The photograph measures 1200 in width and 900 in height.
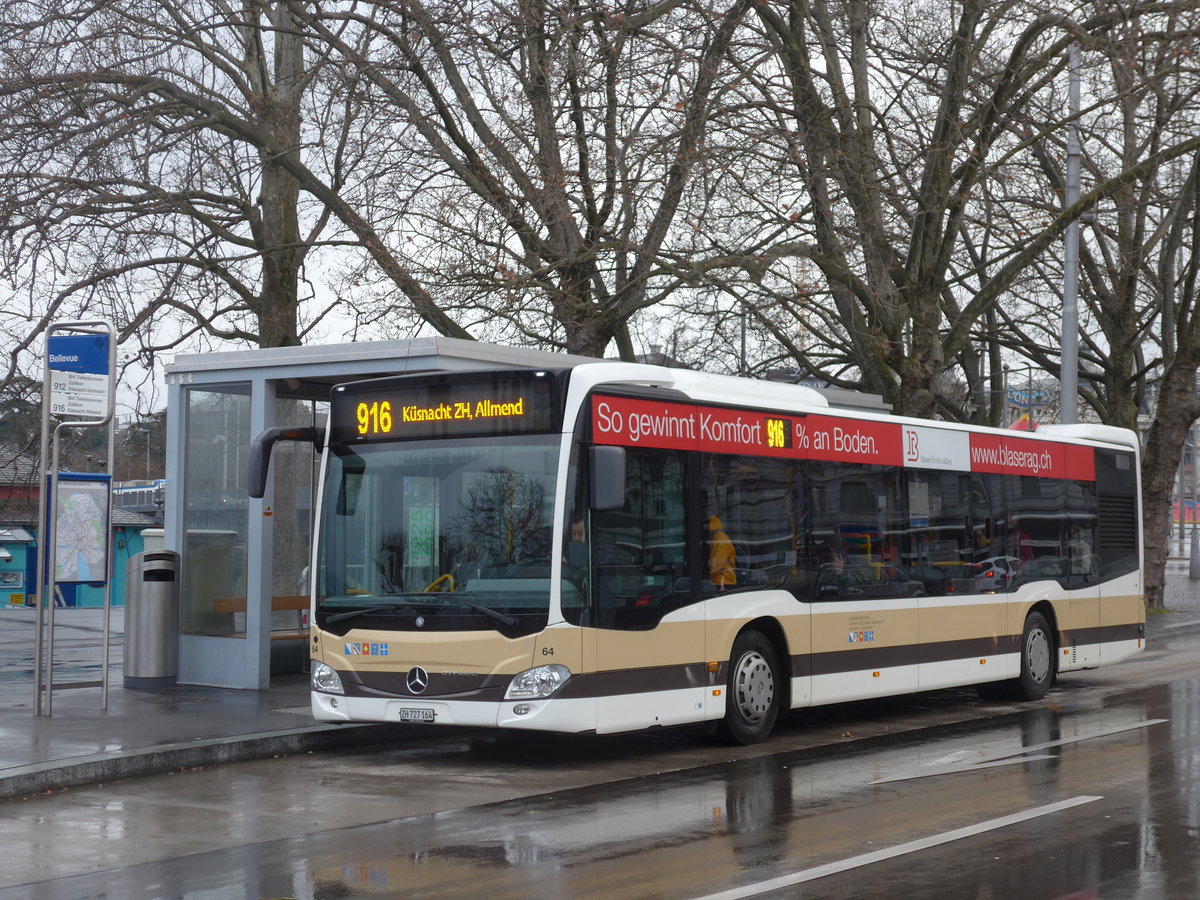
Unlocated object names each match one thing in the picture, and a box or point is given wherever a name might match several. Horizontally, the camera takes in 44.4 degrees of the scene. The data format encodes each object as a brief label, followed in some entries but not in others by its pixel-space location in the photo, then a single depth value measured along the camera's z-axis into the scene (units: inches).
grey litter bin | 589.0
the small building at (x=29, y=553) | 1631.4
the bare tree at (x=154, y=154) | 684.1
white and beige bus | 418.6
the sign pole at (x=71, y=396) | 508.7
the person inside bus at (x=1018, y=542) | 629.9
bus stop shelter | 573.3
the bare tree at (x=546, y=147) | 682.2
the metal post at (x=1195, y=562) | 1791.3
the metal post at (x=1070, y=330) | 902.4
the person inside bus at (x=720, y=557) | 462.6
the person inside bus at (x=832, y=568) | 514.3
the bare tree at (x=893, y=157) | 761.0
